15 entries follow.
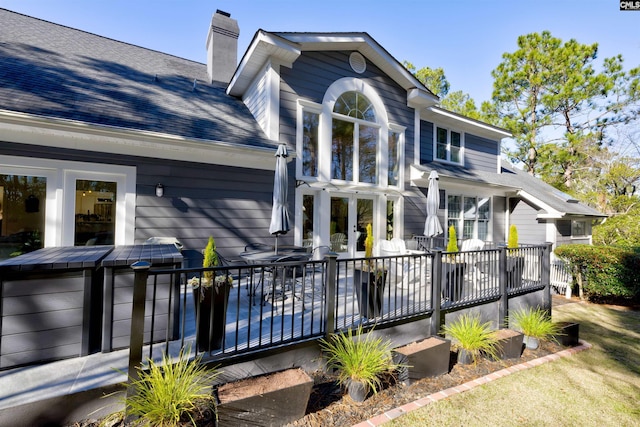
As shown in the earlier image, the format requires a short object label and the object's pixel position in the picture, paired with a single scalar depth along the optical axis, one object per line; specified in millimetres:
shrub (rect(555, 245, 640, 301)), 7520
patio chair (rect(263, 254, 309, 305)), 3068
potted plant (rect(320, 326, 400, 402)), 3002
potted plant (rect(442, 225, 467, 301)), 4562
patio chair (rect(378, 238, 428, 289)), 7352
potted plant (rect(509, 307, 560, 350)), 4574
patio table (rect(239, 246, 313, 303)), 4923
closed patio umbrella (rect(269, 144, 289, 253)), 5461
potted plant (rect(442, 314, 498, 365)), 3928
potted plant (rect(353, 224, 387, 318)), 3762
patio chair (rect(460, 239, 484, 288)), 8469
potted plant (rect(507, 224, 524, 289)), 5516
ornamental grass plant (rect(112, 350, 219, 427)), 2199
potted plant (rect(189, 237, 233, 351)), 2803
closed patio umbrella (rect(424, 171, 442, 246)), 7887
